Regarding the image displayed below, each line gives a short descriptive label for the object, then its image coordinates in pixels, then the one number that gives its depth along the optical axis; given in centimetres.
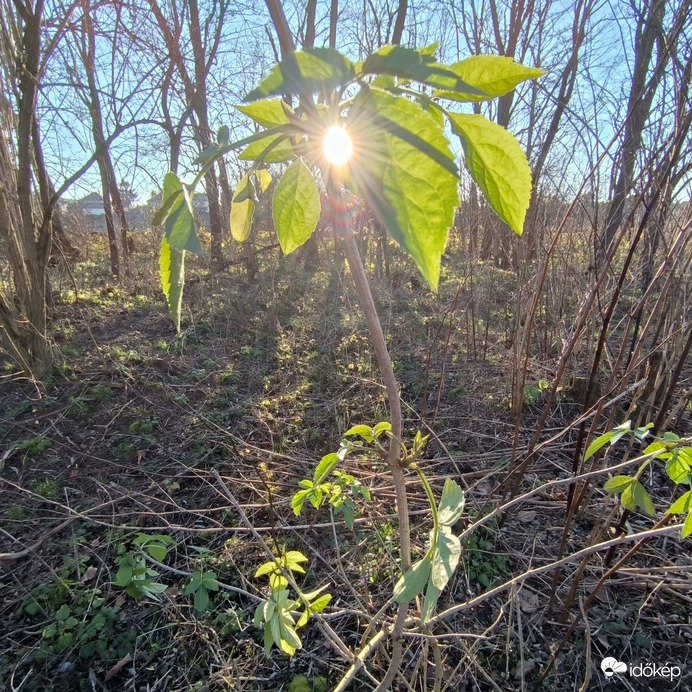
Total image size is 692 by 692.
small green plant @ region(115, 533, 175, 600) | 107
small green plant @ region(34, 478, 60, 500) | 240
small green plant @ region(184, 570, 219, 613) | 118
